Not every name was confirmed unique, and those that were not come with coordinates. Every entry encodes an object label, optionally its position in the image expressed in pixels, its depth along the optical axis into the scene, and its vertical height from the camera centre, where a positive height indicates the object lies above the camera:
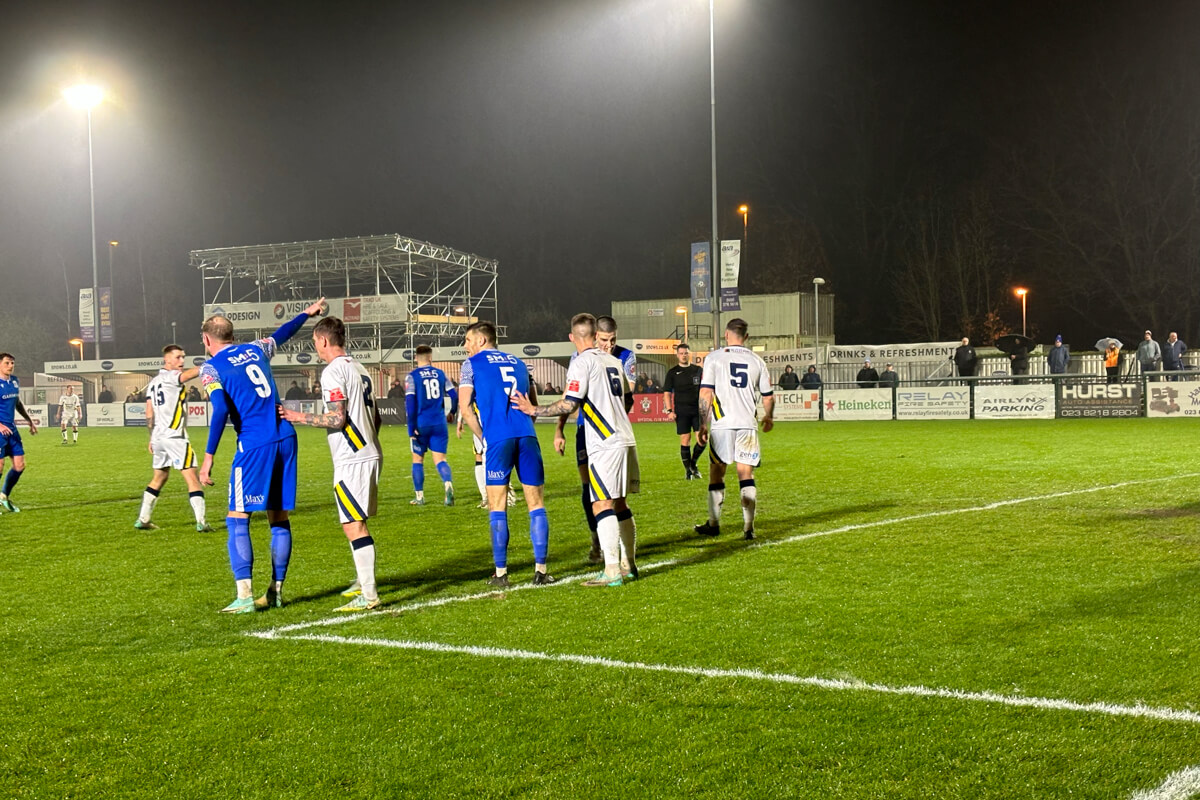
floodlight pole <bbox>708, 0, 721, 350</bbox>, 28.70 +8.34
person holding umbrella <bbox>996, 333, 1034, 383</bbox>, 32.97 +0.86
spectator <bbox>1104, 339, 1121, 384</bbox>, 29.52 +0.39
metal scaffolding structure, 52.62 +6.49
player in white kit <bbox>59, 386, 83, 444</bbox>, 32.12 -0.53
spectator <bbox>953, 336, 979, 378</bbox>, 31.70 +0.49
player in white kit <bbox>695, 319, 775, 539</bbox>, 9.58 -0.22
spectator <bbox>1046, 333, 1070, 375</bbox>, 31.34 +0.48
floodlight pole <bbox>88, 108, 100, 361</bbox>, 44.50 +4.85
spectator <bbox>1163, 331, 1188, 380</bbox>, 29.15 +0.55
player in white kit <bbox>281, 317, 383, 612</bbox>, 6.88 -0.44
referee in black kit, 15.68 -0.26
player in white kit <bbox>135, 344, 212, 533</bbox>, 11.51 -0.44
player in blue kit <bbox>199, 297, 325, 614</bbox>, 6.96 -0.38
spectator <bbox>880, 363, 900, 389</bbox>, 32.03 -0.04
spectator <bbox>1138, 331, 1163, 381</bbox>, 29.34 +0.49
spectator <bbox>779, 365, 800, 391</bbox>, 34.10 -0.03
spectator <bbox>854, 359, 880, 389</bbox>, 32.50 +0.02
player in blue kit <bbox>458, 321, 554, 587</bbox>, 7.73 -0.46
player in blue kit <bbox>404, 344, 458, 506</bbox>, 13.34 -0.34
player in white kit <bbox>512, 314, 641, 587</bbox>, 7.62 -0.46
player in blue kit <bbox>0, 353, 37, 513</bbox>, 13.50 -0.44
